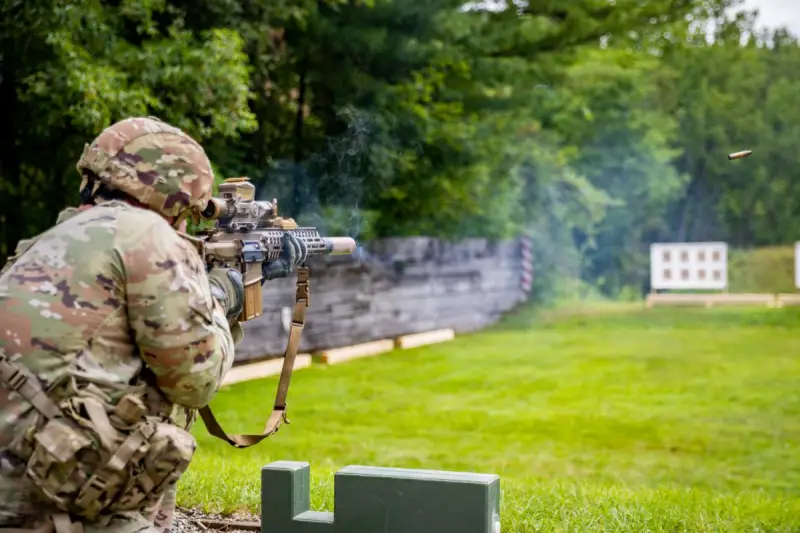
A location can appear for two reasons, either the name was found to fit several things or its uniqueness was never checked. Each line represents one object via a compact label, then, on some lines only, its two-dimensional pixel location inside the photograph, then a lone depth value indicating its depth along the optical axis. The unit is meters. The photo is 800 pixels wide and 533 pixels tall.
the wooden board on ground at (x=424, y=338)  13.81
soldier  3.39
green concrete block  4.57
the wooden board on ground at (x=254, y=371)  11.45
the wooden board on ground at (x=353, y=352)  12.79
